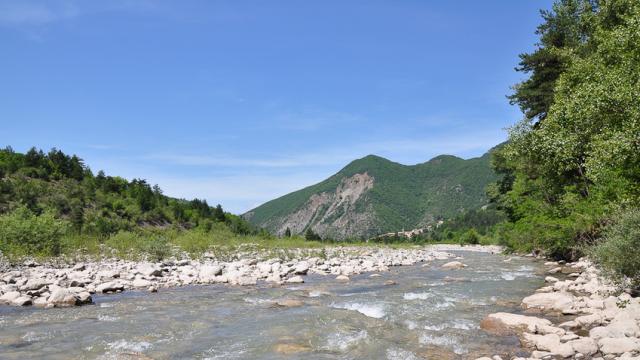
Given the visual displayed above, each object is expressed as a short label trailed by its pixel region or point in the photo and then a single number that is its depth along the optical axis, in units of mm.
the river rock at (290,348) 9891
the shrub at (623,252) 11430
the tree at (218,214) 97188
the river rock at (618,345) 8594
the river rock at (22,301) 15791
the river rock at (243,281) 22434
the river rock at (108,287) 19453
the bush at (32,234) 27844
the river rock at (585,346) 8914
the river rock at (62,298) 15719
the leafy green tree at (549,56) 33156
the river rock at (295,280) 23188
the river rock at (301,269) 27078
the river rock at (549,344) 8945
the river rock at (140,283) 20875
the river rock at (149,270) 23678
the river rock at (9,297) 16119
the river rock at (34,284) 17967
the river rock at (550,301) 13352
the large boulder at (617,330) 9391
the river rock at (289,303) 15889
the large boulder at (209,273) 23386
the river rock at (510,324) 11055
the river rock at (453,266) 32094
